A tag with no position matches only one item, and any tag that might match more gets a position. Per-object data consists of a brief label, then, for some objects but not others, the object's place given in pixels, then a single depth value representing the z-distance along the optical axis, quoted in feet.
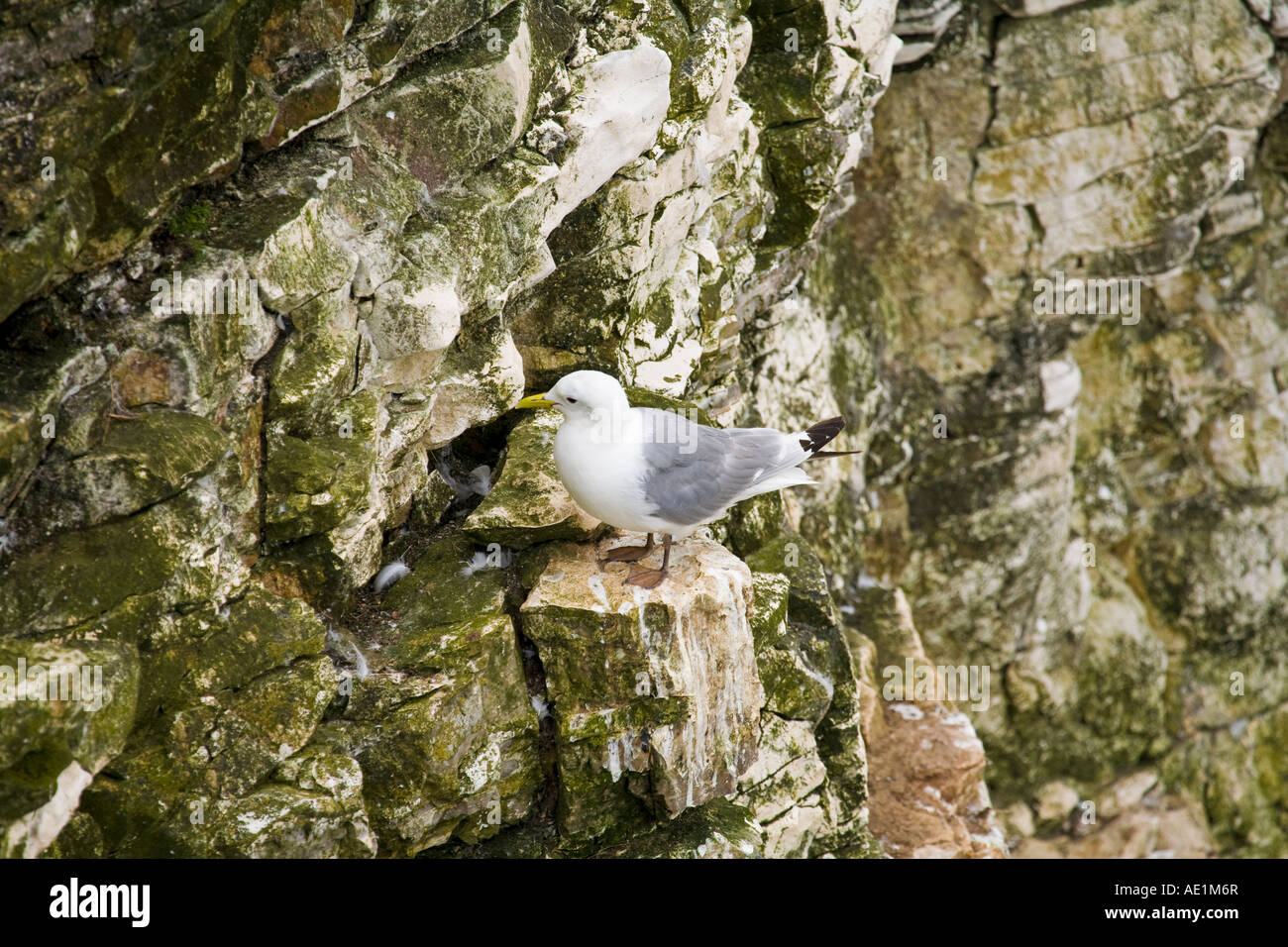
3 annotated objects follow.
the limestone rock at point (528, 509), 25.88
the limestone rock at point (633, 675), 24.88
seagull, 24.07
